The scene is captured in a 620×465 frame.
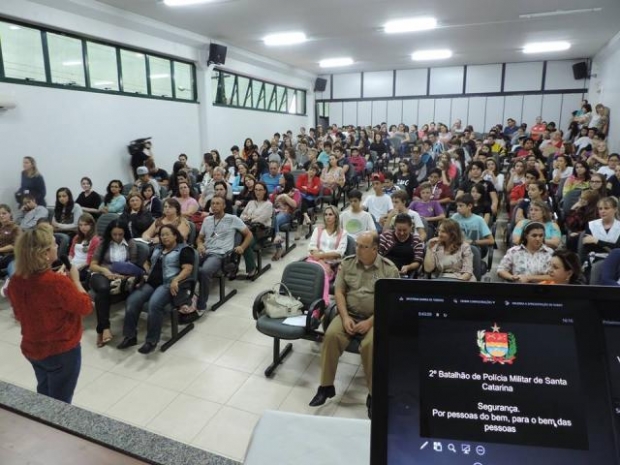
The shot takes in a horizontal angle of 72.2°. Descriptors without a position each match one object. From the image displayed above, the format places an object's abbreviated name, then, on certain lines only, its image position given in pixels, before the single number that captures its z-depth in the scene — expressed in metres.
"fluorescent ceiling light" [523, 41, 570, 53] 10.41
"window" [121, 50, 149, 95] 8.22
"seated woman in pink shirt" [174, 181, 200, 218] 5.98
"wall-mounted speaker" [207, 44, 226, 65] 9.51
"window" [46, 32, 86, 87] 6.90
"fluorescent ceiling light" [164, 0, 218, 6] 6.47
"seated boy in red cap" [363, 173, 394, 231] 5.95
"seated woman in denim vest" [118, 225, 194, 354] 3.79
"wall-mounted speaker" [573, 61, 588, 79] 12.47
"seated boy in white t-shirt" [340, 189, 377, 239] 5.11
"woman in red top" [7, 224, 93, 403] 2.21
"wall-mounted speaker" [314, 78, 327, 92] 15.69
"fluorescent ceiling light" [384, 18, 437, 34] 7.92
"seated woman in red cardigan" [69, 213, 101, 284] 4.40
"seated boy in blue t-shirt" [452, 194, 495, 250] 4.75
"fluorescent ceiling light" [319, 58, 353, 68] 12.41
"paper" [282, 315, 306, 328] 3.32
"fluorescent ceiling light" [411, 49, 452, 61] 11.34
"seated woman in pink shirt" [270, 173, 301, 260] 6.24
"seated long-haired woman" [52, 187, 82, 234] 5.84
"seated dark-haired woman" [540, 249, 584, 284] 3.19
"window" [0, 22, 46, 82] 6.24
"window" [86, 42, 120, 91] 7.52
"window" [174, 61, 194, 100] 9.57
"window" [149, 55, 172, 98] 8.91
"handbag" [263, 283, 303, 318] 3.43
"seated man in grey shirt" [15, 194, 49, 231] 5.79
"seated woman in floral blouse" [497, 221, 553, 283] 3.70
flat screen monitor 0.61
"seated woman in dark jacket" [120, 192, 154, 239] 5.20
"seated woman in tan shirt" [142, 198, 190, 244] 4.91
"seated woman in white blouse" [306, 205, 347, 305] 4.45
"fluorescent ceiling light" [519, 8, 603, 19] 7.30
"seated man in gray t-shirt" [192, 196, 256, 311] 4.88
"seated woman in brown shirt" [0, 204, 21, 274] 4.78
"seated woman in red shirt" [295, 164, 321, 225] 7.44
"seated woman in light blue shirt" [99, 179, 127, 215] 6.34
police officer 3.01
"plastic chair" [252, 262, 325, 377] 3.28
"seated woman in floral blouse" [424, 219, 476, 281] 3.84
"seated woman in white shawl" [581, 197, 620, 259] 4.24
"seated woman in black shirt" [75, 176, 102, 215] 6.58
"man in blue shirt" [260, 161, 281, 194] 7.73
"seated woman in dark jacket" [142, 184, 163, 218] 5.86
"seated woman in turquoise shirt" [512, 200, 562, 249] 4.45
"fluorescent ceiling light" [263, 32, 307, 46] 9.07
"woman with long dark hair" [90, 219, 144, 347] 3.92
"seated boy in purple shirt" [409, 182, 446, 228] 5.73
